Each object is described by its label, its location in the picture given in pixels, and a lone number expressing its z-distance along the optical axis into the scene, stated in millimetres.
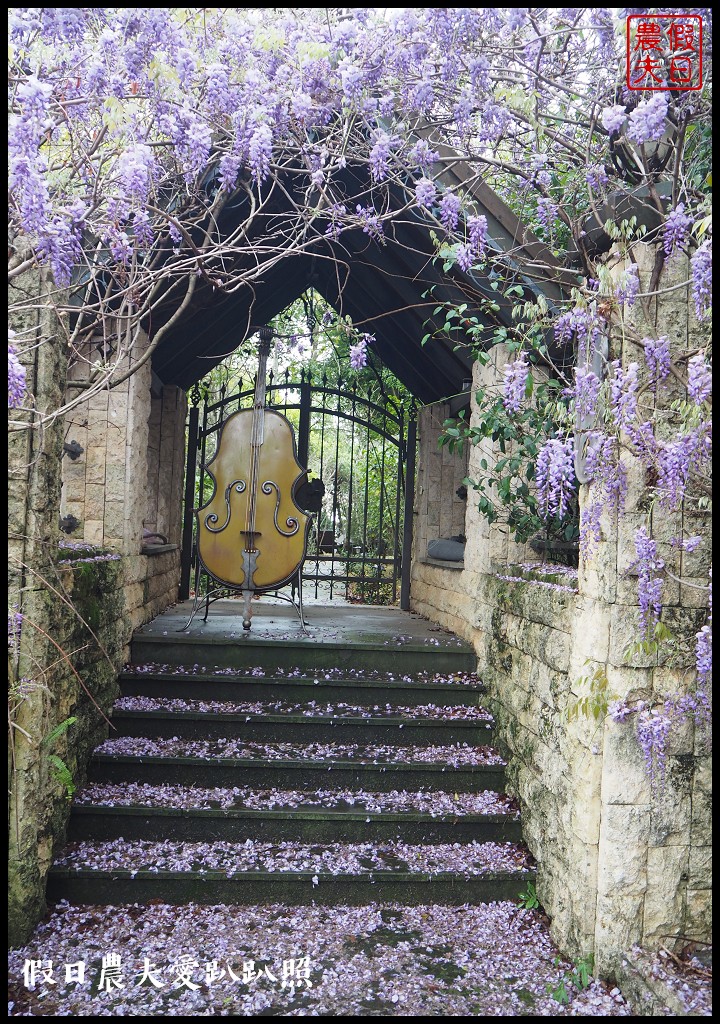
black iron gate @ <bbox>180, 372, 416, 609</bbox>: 6508
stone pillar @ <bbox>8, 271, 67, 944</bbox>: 2717
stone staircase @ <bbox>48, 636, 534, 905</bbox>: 3115
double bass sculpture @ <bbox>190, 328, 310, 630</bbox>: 4395
